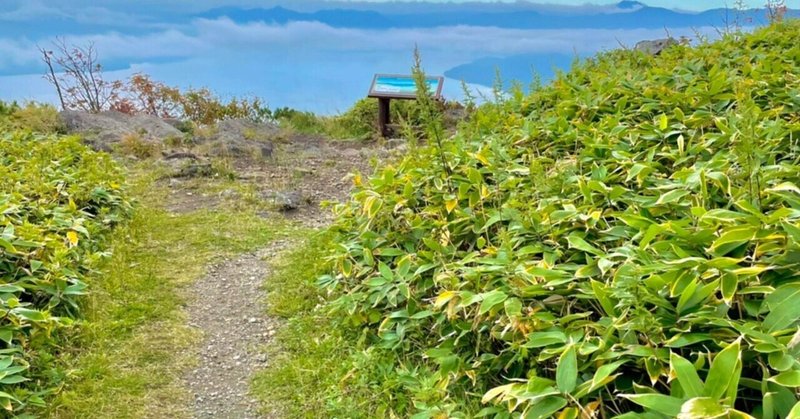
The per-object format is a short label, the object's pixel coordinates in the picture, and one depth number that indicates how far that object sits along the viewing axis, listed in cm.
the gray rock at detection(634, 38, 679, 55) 586
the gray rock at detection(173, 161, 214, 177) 566
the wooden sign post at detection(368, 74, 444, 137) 764
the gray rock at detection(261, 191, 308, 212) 463
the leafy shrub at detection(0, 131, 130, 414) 216
